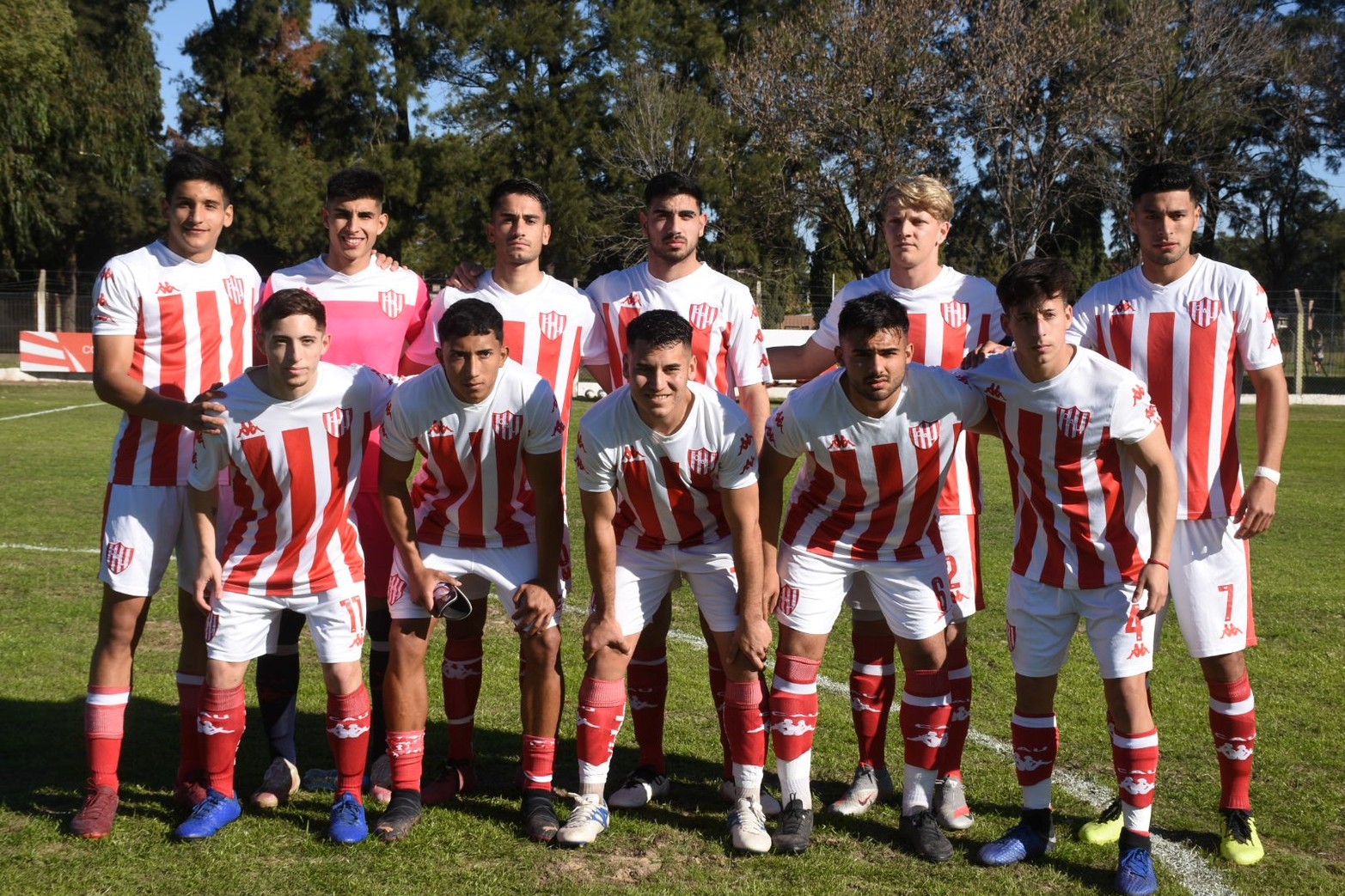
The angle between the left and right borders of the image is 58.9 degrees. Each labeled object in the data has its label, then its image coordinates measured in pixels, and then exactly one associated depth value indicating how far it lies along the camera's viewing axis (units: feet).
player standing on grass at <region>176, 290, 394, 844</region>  13.08
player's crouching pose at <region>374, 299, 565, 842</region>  13.30
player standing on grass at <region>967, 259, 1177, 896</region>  12.26
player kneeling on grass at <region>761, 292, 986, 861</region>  13.05
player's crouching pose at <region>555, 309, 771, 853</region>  12.88
